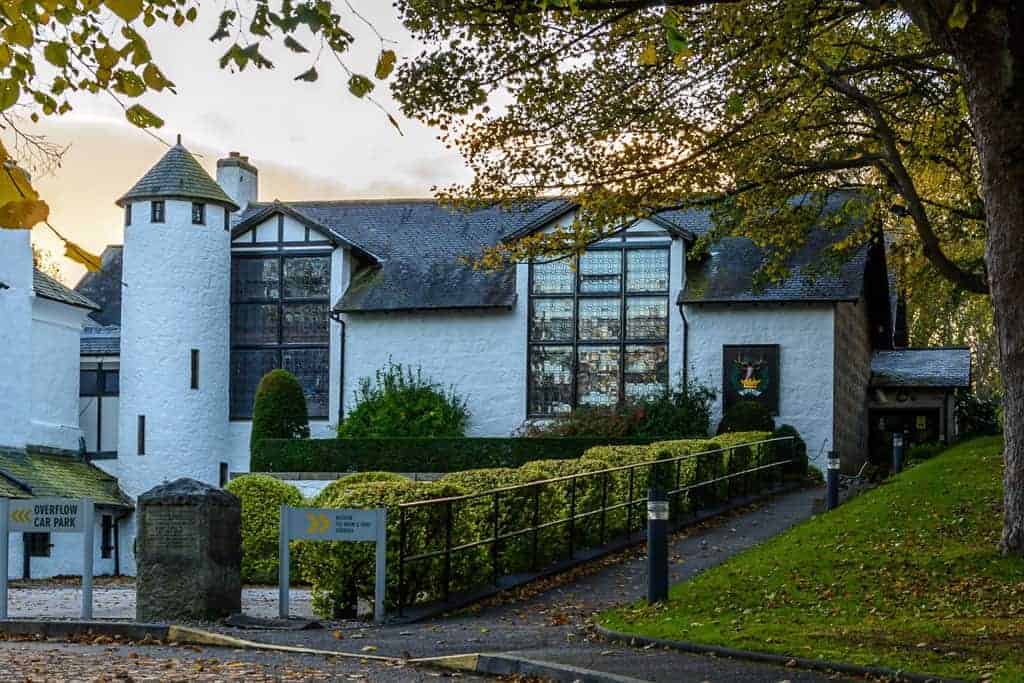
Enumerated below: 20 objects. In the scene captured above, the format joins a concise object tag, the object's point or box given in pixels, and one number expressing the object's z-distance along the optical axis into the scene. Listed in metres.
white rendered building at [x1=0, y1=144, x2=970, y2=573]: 36.19
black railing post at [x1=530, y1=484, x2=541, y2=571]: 18.03
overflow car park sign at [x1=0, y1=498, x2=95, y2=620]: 15.70
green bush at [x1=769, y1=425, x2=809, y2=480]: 31.36
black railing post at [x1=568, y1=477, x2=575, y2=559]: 18.89
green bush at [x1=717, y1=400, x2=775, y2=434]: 33.78
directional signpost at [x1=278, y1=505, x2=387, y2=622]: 14.60
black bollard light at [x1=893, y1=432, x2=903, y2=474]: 28.41
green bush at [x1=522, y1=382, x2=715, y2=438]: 34.72
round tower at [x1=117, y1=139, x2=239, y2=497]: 38.19
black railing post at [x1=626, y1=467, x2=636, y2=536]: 20.75
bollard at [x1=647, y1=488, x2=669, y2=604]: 13.90
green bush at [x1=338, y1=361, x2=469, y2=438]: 37.31
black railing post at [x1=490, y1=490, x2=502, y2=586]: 16.98
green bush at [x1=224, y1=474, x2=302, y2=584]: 25.41
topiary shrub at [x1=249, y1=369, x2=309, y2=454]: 37.03
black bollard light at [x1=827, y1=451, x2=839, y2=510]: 21.95
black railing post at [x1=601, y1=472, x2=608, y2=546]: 20.08
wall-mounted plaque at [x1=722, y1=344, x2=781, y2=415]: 35.81
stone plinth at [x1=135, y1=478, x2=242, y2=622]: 14.55
